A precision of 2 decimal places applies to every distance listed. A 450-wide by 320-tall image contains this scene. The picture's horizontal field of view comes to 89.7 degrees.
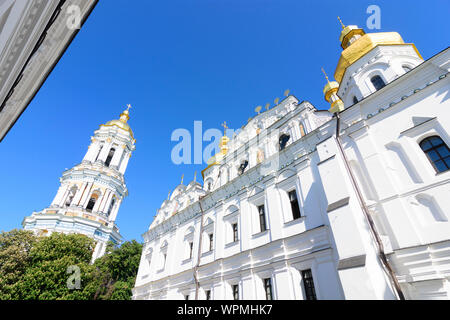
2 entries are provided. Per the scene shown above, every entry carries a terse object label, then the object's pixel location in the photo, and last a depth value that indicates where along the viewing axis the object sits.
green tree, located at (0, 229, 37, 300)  17.36
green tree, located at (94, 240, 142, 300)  20.72
